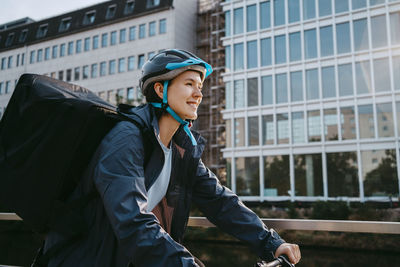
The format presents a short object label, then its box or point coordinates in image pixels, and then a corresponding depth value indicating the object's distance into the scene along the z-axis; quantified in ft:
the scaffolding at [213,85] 121.49
